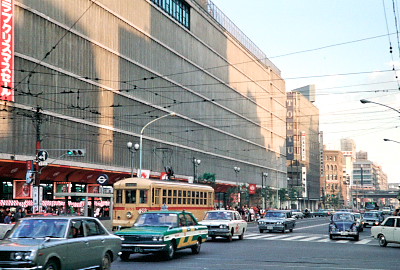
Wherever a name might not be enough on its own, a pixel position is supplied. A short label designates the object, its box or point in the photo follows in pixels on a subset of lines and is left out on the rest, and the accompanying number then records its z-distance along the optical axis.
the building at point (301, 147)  154.50
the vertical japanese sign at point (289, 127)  153.50
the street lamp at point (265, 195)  96.89
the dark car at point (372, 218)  52.47
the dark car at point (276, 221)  39.09
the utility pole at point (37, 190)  33.40
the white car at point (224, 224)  29.28
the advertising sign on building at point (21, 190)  44.53
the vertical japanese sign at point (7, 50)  44.16
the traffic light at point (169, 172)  42.78
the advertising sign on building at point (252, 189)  87.95
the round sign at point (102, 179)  37.03
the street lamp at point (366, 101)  38.37
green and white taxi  19.09
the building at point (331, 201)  173.62
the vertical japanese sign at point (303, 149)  157.00
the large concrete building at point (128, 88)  48.84
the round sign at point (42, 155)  34.26
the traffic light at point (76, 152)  36.30
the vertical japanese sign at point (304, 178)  159.00
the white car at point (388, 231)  29.08
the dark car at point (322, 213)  106.91
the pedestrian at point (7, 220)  31.75
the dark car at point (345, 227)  33.47
